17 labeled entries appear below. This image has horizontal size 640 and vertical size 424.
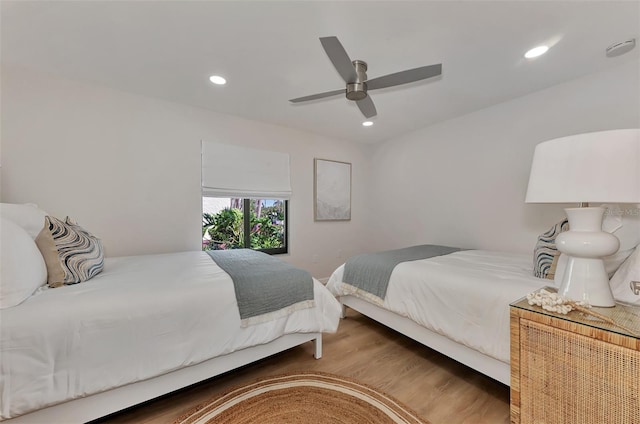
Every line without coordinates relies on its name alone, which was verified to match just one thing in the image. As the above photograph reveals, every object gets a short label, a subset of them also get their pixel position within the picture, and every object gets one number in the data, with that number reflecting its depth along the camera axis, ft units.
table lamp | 3.18
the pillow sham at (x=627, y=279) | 3.92
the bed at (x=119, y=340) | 3.52
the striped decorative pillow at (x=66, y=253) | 4.74
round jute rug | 4.56
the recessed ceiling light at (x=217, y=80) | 7.49
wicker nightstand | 3.04
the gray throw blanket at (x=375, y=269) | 7.20
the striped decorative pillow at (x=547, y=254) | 5.39
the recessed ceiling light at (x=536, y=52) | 6.13
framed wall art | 12.70
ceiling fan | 4.69
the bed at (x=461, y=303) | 4.81
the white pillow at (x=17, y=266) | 3.71
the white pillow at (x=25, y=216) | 5.32
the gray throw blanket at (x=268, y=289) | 5.16
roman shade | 9.93
